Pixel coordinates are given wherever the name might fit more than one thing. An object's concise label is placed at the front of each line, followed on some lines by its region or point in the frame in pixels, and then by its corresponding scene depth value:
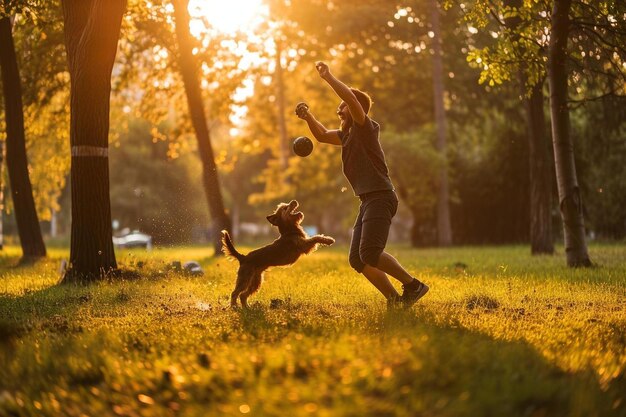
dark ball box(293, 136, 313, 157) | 8.88
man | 8.07
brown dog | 8.62
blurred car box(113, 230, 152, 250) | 49.92
